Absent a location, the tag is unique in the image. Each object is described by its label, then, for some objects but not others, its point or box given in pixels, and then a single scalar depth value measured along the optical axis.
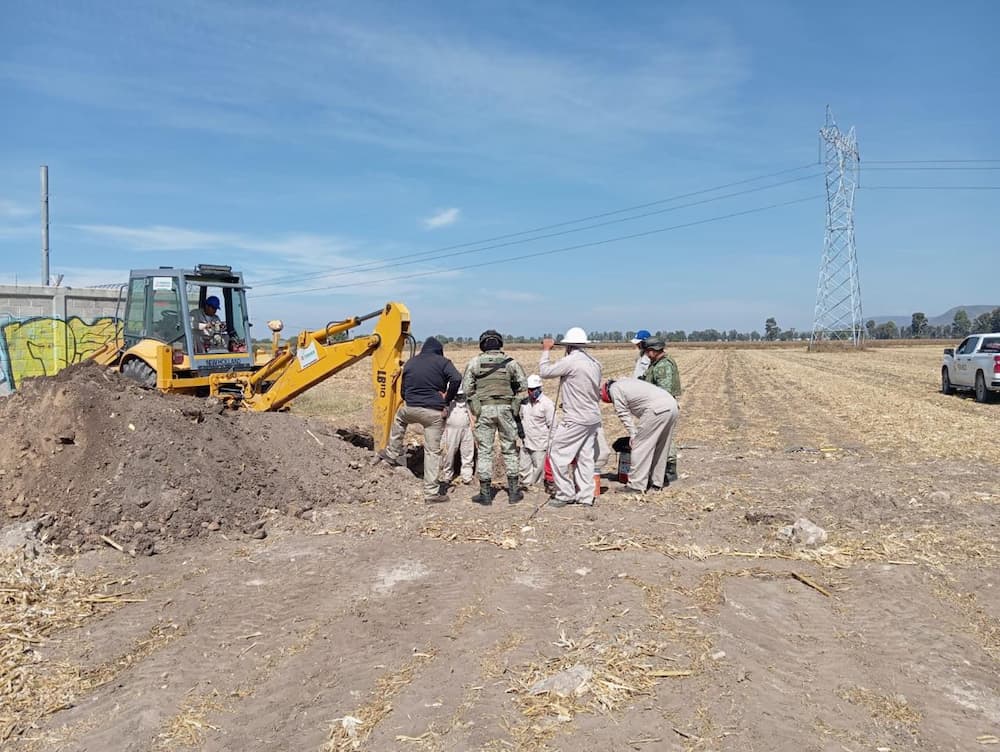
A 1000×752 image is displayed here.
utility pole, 19.08
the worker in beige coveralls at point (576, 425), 9.05
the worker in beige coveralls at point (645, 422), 9.44
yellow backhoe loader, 10.40
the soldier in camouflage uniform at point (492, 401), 9.09
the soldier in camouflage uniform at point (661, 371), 10.12
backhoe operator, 11.28
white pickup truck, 19.66
